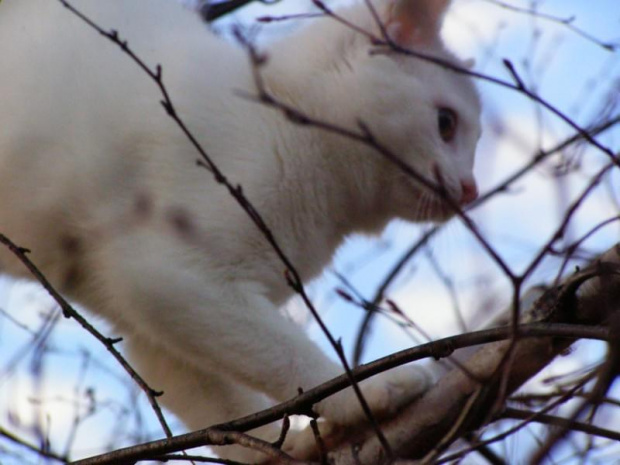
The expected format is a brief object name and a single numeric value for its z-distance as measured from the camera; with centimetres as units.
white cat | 511
